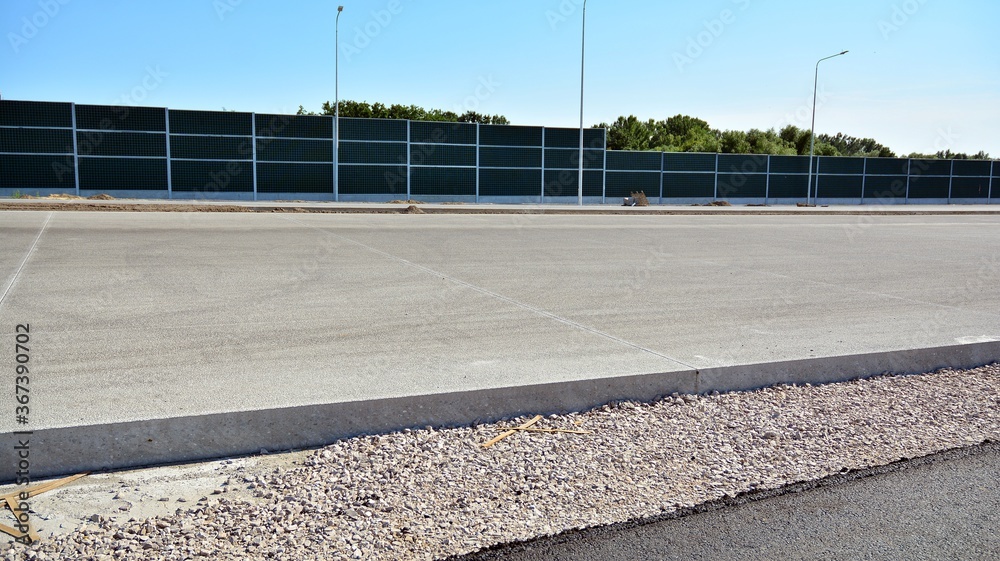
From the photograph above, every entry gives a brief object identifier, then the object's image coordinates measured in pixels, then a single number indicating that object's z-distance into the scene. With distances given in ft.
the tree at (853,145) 361.51
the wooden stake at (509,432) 16.89
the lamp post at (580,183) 134.62
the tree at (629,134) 269.17
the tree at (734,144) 261.24
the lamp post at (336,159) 136.20
